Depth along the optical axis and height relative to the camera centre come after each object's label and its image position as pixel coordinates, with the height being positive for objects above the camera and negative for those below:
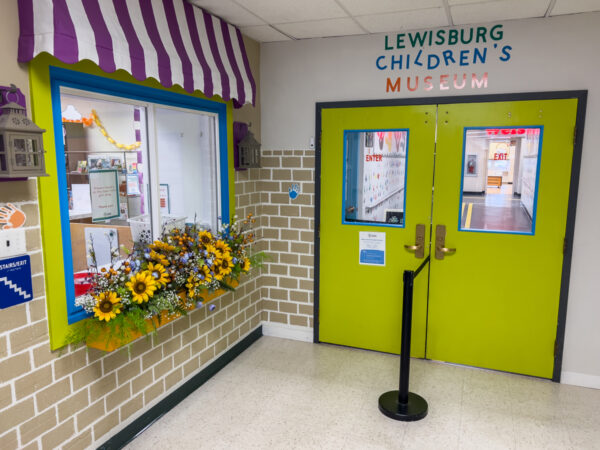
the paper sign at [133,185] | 2.90 -0.15
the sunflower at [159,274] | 2.51 -0.62
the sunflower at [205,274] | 2.77 -0.68
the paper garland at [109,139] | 2.69 +0.14
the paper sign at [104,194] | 2.65 -0.19
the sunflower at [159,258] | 2.64 -0.56
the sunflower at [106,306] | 2.25 -0.72
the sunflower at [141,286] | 2.36 -0.65
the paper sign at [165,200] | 3.21 -0.27
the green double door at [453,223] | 3.38 -0.48
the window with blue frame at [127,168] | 2.39 -0.04
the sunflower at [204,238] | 2.96 -0.49
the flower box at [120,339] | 2.34 -0.92
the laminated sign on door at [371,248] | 3.87 -0.73
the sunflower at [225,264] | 2.93 -0.66
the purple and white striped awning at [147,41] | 1.97 +0.65
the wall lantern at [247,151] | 3.73 +0.09
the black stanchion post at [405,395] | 2.96 -1.60
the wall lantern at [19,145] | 1.83 +0.07
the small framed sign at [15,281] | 1.99 -0.54
